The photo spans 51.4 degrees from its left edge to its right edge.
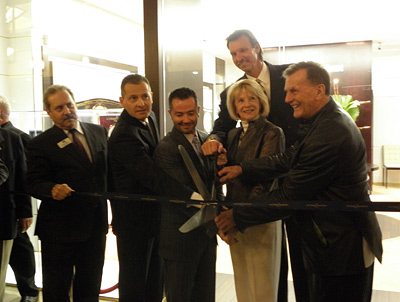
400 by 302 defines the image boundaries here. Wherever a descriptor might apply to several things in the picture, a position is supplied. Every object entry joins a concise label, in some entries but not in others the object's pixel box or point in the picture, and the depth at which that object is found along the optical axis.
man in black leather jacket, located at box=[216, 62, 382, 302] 1.85
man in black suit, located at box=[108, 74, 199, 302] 2.41
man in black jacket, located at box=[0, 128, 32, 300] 3.02
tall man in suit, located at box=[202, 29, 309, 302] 2.45
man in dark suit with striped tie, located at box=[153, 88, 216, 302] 2.25
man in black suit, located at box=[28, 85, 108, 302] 2.48
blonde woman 2.15
